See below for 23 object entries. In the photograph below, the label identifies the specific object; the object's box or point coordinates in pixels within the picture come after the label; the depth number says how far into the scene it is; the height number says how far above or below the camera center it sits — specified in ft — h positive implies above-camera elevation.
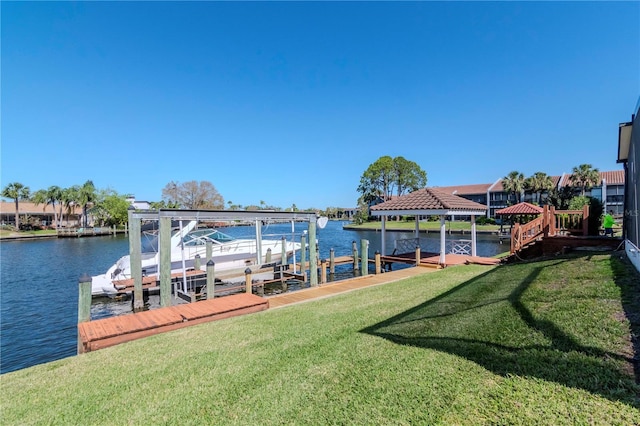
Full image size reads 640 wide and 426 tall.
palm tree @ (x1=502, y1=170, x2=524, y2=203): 178.81 +11.45
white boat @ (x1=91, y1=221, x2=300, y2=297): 47.40 -8.51
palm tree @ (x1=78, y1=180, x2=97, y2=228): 198.08 +7.95
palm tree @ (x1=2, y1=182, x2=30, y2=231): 187.21 +10.93
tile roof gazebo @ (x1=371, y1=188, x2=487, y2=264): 46.55 -0.35
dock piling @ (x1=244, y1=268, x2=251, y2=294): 34.04 -7.66
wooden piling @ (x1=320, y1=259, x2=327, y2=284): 47.01 -9.64
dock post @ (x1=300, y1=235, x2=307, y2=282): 51.70 -7.82
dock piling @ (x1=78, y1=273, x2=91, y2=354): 24.56 -6.78
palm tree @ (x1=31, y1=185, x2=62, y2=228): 197.47 +8.02
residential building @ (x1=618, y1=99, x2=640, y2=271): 22.03 +1.51
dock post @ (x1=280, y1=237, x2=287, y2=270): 58.13 -8.49
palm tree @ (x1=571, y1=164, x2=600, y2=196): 159.59 +13.11
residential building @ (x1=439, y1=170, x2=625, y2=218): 166.50 +6.93
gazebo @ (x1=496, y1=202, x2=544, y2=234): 80.57 -1.69
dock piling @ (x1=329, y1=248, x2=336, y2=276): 58.65 -10.44
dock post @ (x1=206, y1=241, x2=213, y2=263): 52.15 -6.89
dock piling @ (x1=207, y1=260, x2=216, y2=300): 33.10 -7.41
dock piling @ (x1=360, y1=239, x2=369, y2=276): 49.61 -7.22
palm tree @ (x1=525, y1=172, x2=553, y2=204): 170.19 +10.95
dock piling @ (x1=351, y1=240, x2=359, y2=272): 61.21 -10.12
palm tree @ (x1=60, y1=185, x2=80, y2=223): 199.11 +8.68
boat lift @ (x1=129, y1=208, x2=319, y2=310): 30.83 -1.95
